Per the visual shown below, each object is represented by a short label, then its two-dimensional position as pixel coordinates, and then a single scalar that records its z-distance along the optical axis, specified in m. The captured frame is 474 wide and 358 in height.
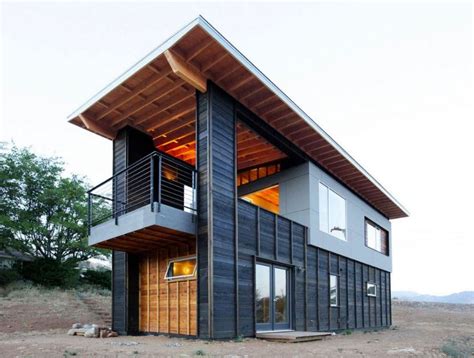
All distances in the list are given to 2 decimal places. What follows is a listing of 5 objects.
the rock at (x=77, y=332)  9.43
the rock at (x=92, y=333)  9.03
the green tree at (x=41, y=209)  21.14
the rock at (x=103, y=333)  9.05
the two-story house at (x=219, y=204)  8.33
